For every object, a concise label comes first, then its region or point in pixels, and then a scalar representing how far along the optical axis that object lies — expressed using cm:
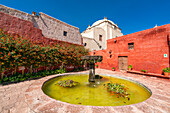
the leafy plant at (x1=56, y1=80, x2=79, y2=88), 442
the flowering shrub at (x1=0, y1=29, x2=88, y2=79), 468
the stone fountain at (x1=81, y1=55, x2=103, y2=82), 505
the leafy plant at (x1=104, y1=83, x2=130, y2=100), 337
